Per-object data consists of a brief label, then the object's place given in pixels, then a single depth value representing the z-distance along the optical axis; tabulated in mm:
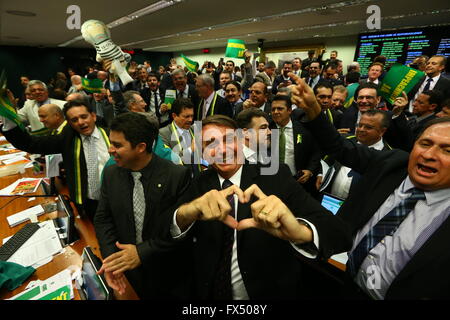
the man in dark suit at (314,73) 6039
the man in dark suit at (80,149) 2105
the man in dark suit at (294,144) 2586
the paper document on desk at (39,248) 1610
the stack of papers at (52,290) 1331
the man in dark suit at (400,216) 1045
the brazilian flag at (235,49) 5254
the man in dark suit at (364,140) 2029
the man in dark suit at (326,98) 3199
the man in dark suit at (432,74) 3965
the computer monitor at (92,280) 1128
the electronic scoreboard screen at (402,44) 7758
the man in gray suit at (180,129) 2689
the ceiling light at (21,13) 6328
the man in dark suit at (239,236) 1173
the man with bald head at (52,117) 2615
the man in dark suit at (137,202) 1505
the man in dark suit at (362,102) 2898
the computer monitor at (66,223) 1780
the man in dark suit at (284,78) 6349
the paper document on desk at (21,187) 2535
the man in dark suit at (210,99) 4035
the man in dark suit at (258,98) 3537
